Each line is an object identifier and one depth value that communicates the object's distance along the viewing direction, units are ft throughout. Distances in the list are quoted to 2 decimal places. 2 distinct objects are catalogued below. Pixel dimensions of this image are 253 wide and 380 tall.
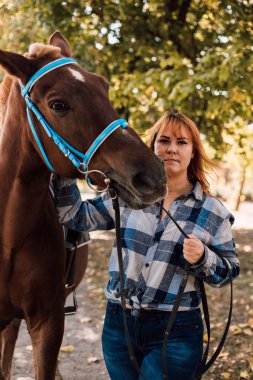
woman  7.02
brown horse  6.00
